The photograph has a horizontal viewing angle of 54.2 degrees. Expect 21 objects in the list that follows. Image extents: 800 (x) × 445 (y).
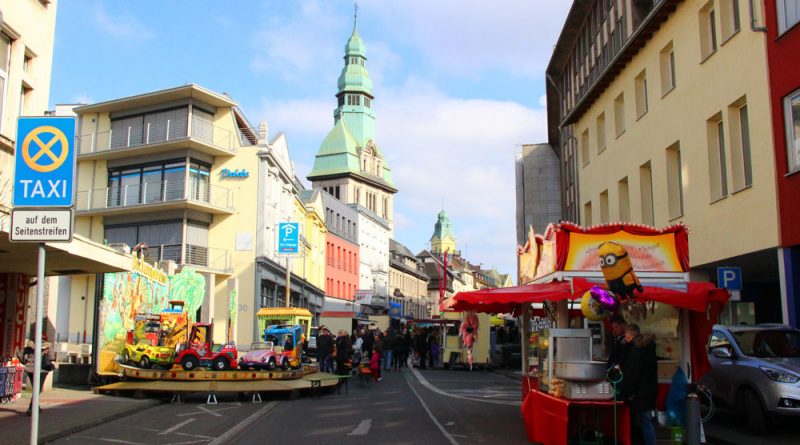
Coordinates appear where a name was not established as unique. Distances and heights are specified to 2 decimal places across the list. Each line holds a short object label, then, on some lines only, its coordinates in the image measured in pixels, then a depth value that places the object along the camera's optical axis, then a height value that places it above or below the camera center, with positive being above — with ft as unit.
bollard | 33.63 -3.69
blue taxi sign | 25.36 +5.56
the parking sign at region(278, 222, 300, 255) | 125.70 +15.20
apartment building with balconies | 144.36 +27.99
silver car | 39.45 -2.06
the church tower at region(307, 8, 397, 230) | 359.25 +84.11
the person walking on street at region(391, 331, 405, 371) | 113.96 -2.70
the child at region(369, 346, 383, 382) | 81.29 -3.44
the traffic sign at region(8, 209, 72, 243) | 25.00 +3.48
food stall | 33.63 +0.89
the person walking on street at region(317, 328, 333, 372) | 88.02 -1.53
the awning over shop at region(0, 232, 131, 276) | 50.78 +5.42
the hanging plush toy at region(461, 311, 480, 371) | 65.21 +0.65
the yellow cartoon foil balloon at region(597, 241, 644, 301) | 32.86 +2.54
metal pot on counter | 33.42 -1.68
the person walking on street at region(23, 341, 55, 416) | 60.72 -2.31
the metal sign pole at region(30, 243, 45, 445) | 23.62 -1.03
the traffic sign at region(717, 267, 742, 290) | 53.31 +3.59
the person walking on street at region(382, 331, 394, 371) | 108.88 -2.06
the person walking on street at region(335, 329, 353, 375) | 83.82 -2.11
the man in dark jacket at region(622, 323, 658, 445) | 32.12 -1.98
